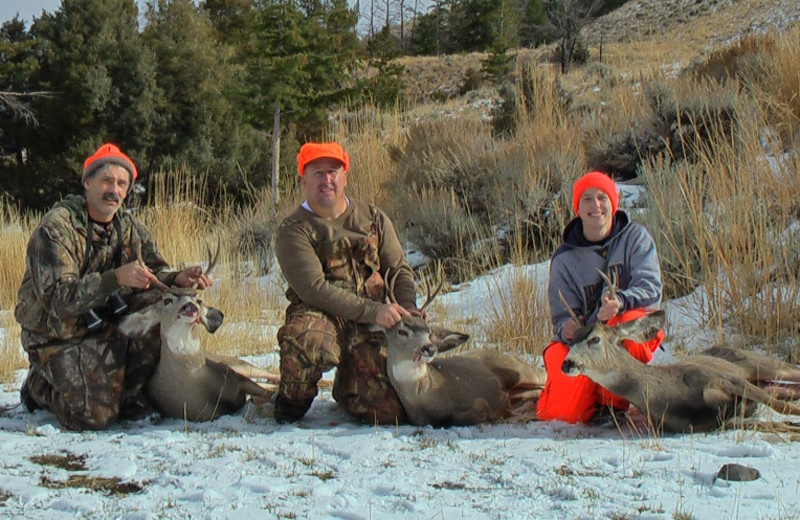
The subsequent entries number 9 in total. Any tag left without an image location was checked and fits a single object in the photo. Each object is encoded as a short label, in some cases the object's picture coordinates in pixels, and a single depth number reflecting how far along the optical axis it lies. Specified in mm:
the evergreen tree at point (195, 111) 16531
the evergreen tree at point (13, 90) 15959
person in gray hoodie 4629
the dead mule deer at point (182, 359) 4805
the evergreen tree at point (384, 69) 16969
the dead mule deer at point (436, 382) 4738
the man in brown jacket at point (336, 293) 4895
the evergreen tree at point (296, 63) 12109
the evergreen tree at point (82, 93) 15906
